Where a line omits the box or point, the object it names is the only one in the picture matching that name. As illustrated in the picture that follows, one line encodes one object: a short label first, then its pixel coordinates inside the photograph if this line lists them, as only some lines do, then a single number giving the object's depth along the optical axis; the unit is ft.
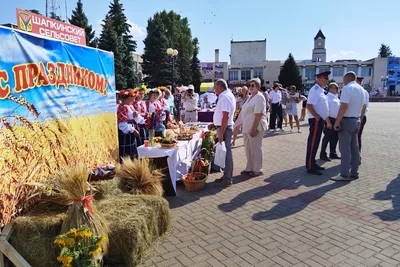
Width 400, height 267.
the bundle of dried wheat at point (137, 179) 12.79
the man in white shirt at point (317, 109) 18.80
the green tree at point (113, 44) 94.48
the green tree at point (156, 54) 122.01
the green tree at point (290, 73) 178.09
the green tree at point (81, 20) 110.18
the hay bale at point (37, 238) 8.27
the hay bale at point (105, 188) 11.11
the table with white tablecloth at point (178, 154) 15.19
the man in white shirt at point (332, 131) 21.98
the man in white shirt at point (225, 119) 16.28
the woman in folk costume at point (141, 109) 20.51
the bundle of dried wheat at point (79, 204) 8.71
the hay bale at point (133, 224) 9.25
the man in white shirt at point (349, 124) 17.10
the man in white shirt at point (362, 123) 21.00
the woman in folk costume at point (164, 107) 25.62
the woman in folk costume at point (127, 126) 17.37
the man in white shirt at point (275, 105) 37.29
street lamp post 54.67
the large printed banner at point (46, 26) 13.96
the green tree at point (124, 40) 106.82
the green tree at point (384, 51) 278.05
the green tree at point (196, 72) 157.17
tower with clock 291.17
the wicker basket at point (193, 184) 16.16
